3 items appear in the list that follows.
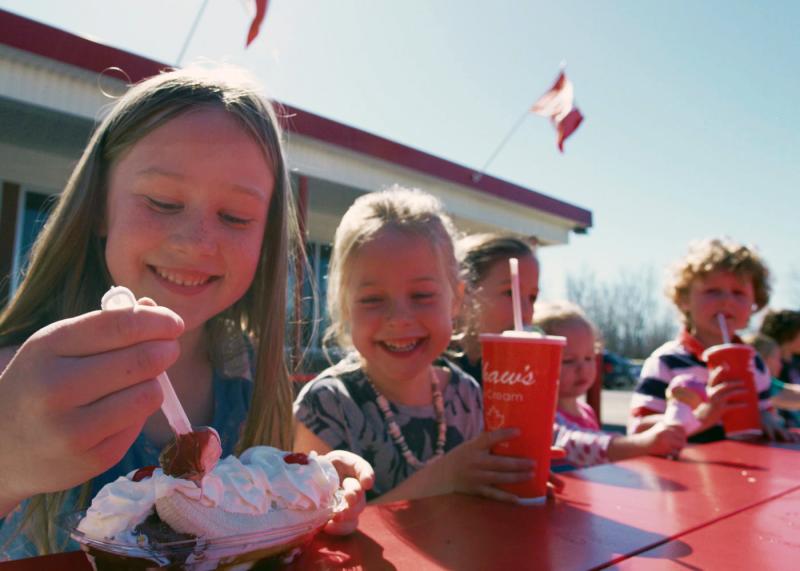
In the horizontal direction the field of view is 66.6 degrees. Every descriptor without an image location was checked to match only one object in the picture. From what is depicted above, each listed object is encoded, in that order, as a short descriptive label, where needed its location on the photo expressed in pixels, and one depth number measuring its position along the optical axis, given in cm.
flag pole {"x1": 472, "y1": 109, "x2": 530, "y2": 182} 962
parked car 2097
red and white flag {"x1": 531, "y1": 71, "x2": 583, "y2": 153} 716
